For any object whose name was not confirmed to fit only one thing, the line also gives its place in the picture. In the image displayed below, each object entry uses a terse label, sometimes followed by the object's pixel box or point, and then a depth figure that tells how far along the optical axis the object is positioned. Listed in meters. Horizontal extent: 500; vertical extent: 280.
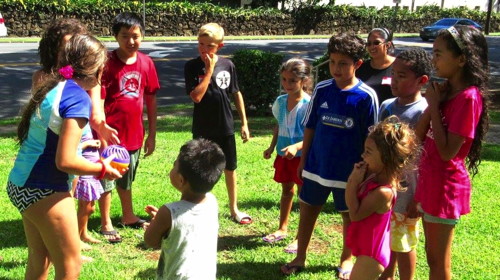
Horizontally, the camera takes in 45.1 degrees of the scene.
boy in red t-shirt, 4.97
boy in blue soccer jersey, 4.21
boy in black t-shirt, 5.13
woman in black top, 5.07
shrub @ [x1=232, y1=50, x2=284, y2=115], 11.16
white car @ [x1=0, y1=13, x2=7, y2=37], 21.36
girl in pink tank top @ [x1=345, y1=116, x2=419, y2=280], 3.31
